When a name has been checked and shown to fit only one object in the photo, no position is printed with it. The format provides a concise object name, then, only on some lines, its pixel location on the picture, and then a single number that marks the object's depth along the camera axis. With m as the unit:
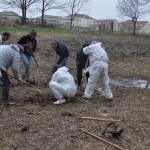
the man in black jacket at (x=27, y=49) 12.23
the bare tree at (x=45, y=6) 44.08
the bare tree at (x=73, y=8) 48.73
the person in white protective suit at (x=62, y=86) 9.68
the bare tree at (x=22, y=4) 41.34
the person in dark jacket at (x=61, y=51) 11.29
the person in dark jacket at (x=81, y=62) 11.36
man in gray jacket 8.88
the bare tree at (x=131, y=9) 47.06
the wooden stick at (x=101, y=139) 6.60
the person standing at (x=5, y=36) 10.48
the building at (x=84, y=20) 94.43
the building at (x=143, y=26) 94.18
